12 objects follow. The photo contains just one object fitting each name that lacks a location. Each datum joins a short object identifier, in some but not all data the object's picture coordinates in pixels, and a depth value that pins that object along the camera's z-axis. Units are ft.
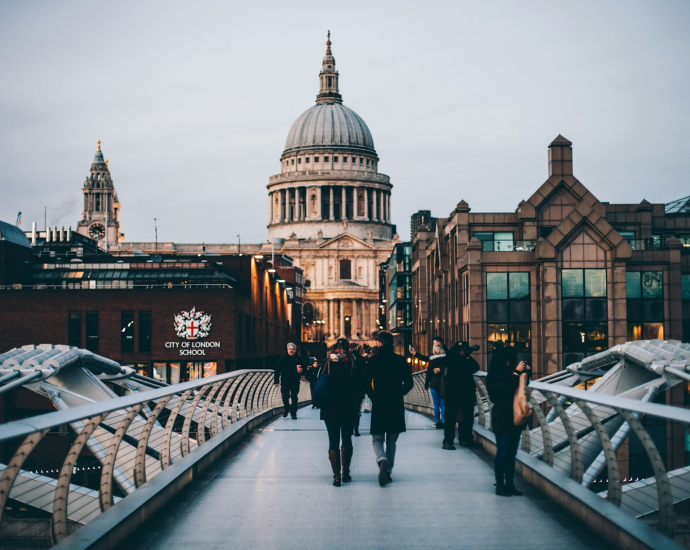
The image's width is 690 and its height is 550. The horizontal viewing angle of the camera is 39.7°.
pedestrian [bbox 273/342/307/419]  69.00
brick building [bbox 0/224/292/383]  192.65
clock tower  639.68
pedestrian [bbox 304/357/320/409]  72.43
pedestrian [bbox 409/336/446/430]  57.98
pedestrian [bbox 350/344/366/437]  43.58
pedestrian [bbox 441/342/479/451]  52.03
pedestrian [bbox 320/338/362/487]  41.11
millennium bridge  27.14
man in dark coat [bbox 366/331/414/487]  41.47
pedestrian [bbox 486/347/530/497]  38.11
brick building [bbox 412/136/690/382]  153.69
